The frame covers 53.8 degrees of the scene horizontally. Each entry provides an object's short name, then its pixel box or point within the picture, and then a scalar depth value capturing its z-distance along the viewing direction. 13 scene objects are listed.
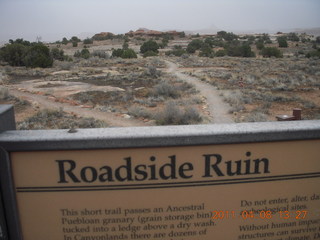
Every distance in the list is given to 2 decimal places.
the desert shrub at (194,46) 47.90
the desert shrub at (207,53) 42.69
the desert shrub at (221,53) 42.06
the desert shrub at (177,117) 11.23
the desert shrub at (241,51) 40.59
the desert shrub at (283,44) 53.20
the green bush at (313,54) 35.79
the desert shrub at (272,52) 39.69
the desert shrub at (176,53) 43.81
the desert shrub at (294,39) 68.19
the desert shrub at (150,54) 41.37
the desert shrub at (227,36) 74.44
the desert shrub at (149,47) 47.22
